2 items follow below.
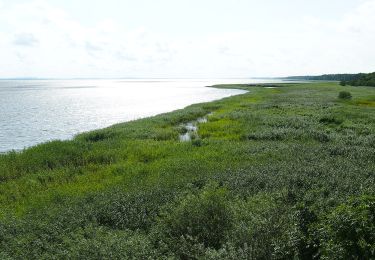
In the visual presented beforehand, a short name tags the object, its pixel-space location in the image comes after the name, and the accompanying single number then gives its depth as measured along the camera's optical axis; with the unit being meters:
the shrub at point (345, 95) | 67.31
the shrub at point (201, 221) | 11.84
